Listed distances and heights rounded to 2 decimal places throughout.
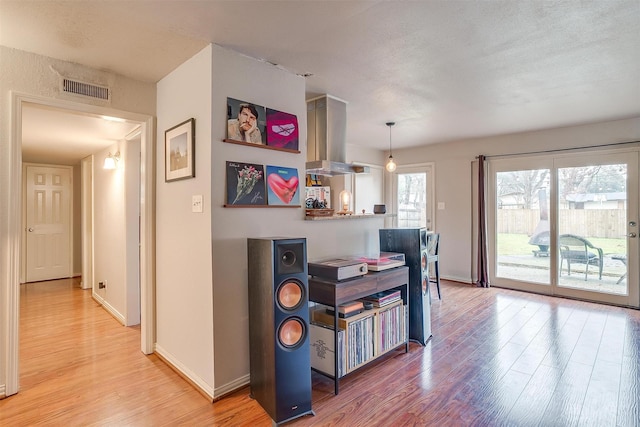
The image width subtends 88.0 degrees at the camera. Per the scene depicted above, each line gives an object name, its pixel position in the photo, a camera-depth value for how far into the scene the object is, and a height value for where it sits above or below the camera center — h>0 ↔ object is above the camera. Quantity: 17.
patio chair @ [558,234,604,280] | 4.53 -0.58
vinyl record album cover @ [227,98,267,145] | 2.32 +0.66
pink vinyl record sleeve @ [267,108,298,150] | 2.54 +0.65
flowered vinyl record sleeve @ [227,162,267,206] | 2.30 +0.20
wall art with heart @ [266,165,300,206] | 2.51 +0.21
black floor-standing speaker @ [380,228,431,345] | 3.14 -0.65
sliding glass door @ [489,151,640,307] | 4.33 -0.21
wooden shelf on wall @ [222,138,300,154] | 2.31 +0.50
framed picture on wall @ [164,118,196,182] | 2.41 +0.48
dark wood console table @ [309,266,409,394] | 2.34 -0.58
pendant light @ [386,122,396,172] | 4.79 +0.66
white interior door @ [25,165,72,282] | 5.96 -0.15
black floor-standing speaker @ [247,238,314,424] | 1.99 -0.72
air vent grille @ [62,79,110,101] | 2.51 +0.97
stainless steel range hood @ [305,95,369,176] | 3.24 +0.78
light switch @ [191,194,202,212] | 2.32 +0.07
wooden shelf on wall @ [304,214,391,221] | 2.77 -0.04
